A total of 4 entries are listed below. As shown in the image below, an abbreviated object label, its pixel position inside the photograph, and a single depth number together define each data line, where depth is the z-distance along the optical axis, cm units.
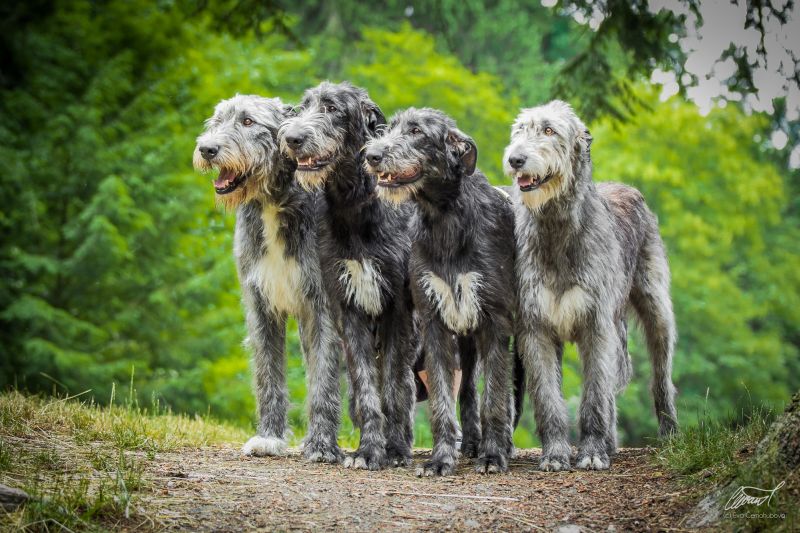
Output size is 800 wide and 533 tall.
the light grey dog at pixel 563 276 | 1217
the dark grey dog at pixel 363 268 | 1258
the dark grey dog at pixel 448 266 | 1206
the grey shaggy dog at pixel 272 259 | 1294
